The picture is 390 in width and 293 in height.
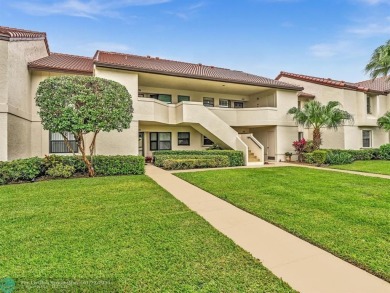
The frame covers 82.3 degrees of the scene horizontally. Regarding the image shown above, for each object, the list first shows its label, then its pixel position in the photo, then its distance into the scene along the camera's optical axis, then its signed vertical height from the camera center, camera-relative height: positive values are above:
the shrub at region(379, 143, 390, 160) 19.53 -0.63
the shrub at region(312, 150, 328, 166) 16.41 -0.83
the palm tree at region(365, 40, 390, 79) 16.02 +6.32
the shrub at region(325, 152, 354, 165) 16.72 -0.97
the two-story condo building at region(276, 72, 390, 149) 21.48 +3.87
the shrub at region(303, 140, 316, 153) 18.39 -0.09
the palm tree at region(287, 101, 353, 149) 17.48 +2.35
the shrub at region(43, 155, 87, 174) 10.84 -0.59
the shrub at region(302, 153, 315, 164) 17.36 -0.94
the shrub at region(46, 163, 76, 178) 10.66 -1.02
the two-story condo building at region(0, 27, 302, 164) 12.05 +3.25
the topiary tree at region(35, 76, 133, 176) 10.19 +2.12
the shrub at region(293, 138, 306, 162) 18.81 -0.07
